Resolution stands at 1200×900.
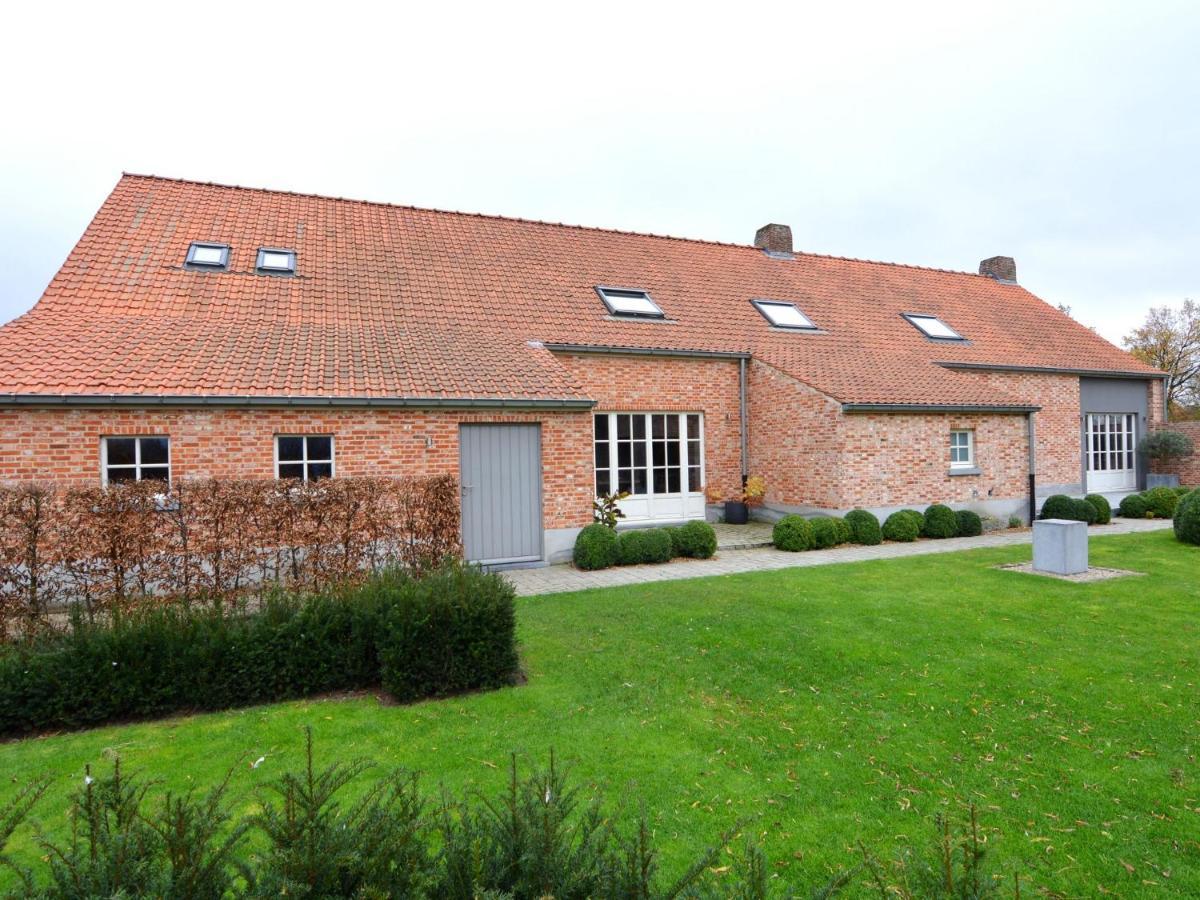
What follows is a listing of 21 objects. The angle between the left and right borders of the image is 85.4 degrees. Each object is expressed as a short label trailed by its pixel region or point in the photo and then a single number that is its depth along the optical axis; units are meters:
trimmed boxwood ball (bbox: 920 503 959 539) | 13.00
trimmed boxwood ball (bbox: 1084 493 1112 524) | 14.69
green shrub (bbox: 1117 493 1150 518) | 16.02
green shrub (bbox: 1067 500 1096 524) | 14.34
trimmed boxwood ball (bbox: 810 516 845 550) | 11.81
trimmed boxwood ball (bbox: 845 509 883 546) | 12.20
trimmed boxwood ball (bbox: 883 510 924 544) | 12.48
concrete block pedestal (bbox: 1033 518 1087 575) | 9.11
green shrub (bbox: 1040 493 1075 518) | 14.35
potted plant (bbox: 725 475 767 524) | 14.09
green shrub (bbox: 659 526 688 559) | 11.18
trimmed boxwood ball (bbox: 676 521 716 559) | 11.06
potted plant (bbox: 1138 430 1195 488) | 17.73
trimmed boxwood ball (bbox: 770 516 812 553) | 11.60
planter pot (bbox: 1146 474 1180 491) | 17.89
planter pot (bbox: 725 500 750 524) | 14.14
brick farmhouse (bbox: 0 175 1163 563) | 9.18
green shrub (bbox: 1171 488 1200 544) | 11.09
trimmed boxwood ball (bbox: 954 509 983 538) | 13.30
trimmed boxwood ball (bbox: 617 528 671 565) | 10.62
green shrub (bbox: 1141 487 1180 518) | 15.79
